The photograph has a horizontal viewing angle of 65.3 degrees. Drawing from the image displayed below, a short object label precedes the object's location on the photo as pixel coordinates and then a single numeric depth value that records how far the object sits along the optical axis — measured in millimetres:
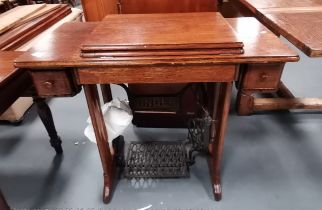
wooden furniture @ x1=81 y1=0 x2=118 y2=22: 1762
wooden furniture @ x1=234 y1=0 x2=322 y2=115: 959
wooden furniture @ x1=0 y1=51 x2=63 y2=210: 1041
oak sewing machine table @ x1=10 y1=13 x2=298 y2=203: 906
